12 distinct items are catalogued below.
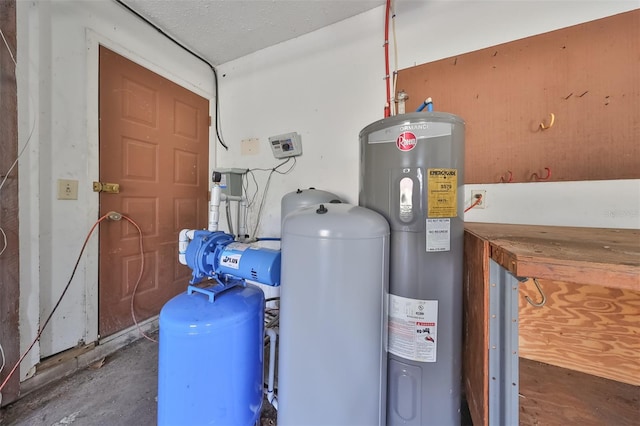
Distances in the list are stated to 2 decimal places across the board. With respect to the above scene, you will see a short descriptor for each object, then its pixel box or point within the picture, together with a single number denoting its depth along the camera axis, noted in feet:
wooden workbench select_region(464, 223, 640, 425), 1.88
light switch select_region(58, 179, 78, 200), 4.28
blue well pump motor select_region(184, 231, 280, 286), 2.93
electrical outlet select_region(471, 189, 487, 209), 4.11
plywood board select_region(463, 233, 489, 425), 1.86
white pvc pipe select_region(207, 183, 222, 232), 3.60
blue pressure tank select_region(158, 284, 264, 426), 2.75
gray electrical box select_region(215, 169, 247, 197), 5.84
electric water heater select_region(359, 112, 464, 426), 2.60
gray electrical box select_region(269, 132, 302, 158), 5.96
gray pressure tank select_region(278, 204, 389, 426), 2.36
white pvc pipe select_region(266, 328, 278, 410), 3.37
